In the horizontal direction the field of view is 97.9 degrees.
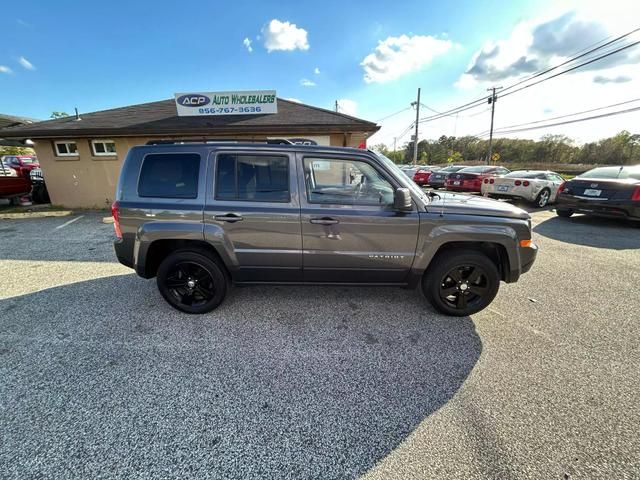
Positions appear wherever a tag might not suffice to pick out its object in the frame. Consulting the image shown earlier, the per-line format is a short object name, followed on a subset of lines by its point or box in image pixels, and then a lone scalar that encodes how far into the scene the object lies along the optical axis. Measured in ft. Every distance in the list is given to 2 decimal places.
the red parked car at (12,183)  32.42
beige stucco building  29.63
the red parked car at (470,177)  38.22
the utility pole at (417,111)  109.19
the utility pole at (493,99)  98.97
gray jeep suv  9.72
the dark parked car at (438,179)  47.35
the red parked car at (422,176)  55.10
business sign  31.83
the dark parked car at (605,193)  22.12
